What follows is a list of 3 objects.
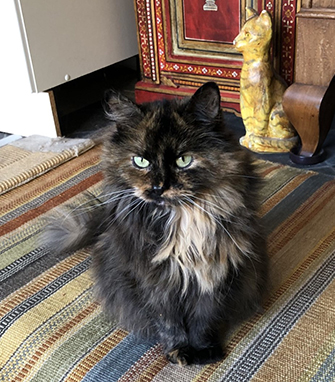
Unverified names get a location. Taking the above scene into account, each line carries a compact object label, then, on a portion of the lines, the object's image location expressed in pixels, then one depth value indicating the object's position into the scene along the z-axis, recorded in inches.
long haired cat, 40.4
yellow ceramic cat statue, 81.6
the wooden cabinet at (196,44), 87.7
